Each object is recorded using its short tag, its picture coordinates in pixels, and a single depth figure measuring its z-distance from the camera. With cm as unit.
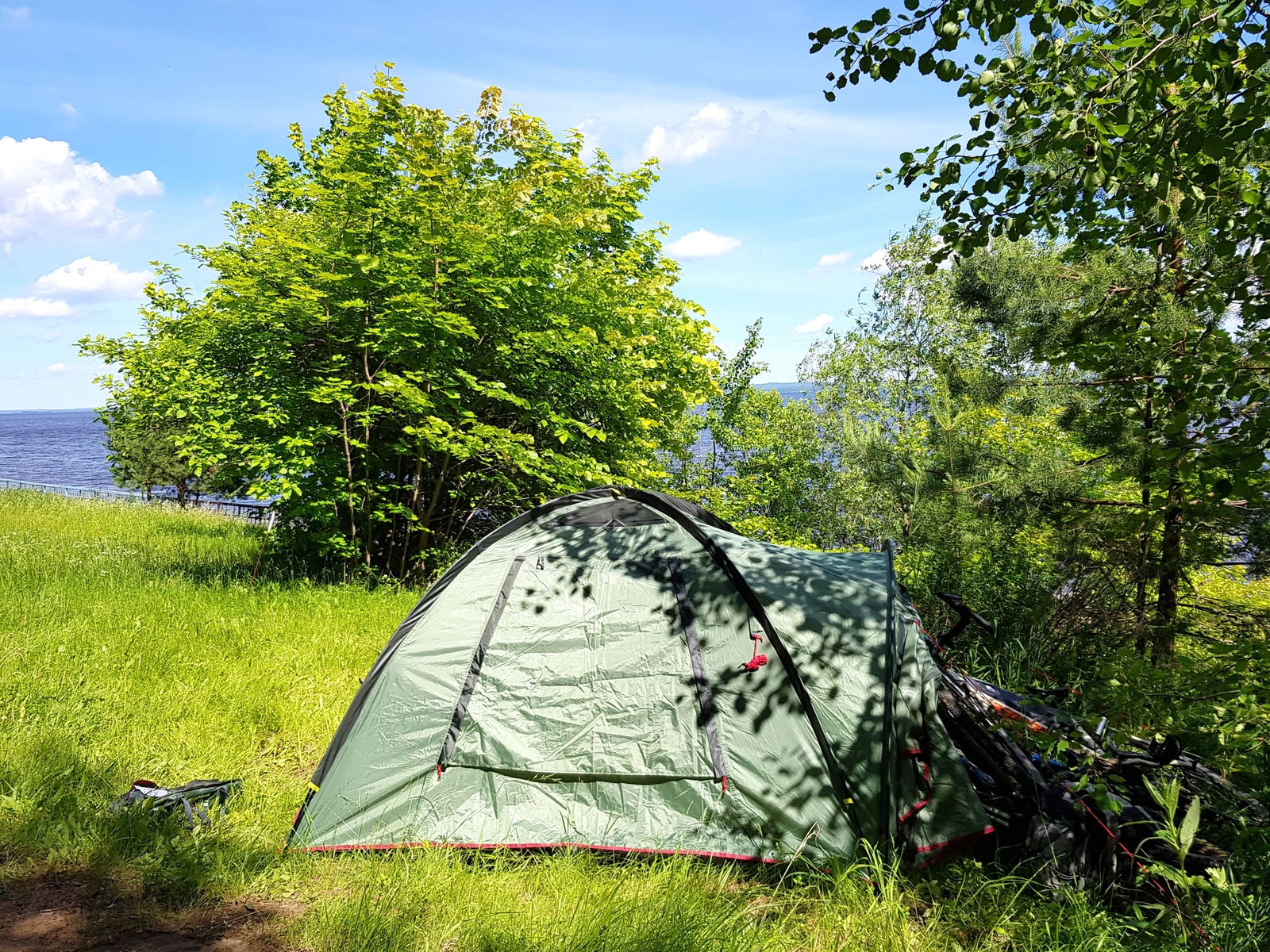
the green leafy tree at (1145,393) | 284
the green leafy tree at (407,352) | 721
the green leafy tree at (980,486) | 617
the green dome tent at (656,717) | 345
